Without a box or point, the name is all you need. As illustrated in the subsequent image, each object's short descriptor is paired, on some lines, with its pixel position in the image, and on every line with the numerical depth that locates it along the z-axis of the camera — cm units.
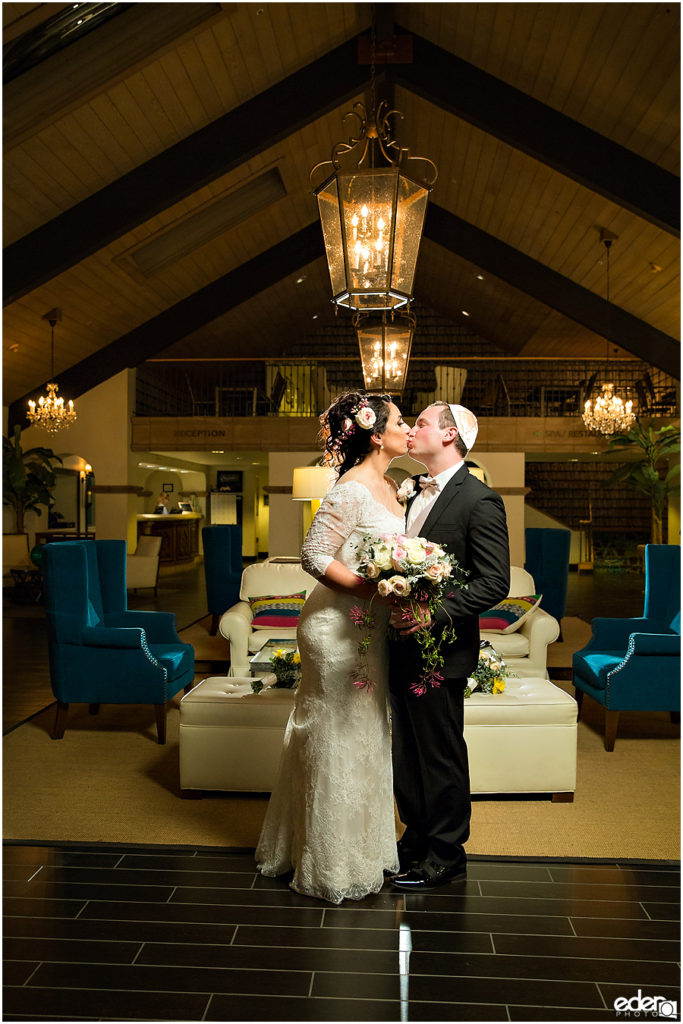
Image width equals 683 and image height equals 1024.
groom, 283
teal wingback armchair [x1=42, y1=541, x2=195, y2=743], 459
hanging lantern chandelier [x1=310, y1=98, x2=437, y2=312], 348
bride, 270
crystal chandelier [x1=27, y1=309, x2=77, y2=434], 1127
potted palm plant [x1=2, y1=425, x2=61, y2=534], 1207
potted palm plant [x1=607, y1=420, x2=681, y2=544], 1180
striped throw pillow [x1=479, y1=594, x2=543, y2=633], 558
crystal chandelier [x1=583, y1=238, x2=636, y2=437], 1113
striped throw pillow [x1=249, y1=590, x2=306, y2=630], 582
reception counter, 1553
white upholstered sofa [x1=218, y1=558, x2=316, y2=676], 554
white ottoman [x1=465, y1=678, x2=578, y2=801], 373
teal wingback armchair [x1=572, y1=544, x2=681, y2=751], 452
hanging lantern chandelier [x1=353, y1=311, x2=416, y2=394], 517
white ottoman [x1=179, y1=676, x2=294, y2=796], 372
